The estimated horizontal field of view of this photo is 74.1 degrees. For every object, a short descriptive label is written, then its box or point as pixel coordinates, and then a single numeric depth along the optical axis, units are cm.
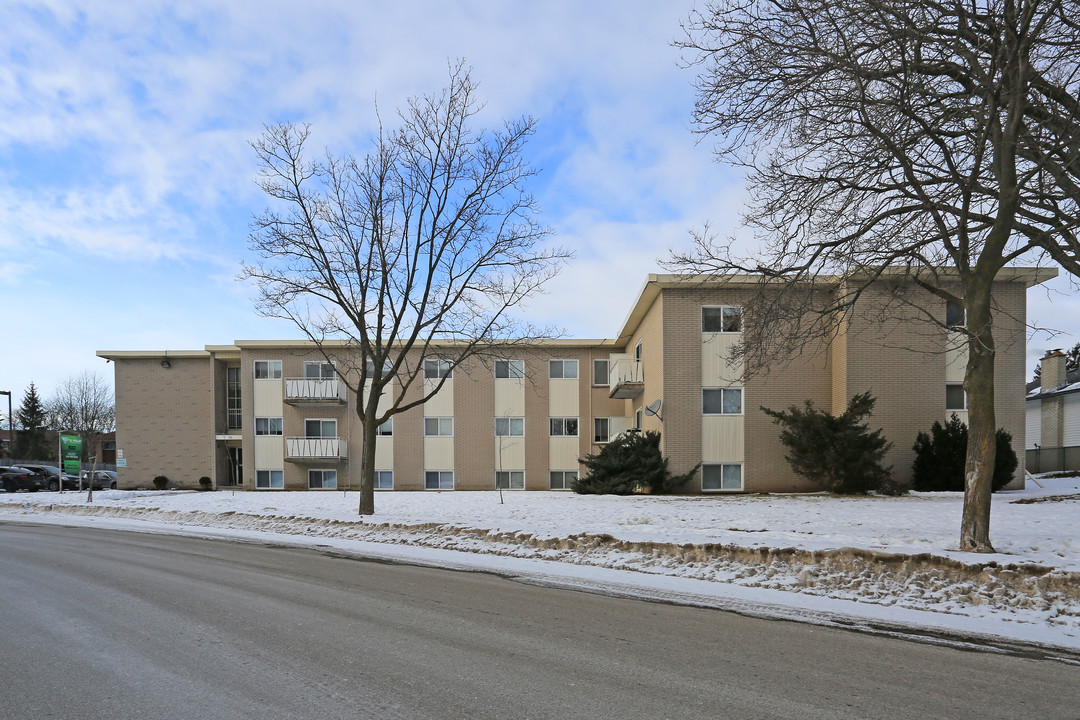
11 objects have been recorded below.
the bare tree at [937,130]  891
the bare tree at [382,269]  1778
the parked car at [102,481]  4050
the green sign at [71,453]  2960
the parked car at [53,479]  3950
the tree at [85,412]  6148
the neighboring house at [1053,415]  3353
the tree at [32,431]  7006
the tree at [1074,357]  6716
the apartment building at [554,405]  2417
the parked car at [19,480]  3794
